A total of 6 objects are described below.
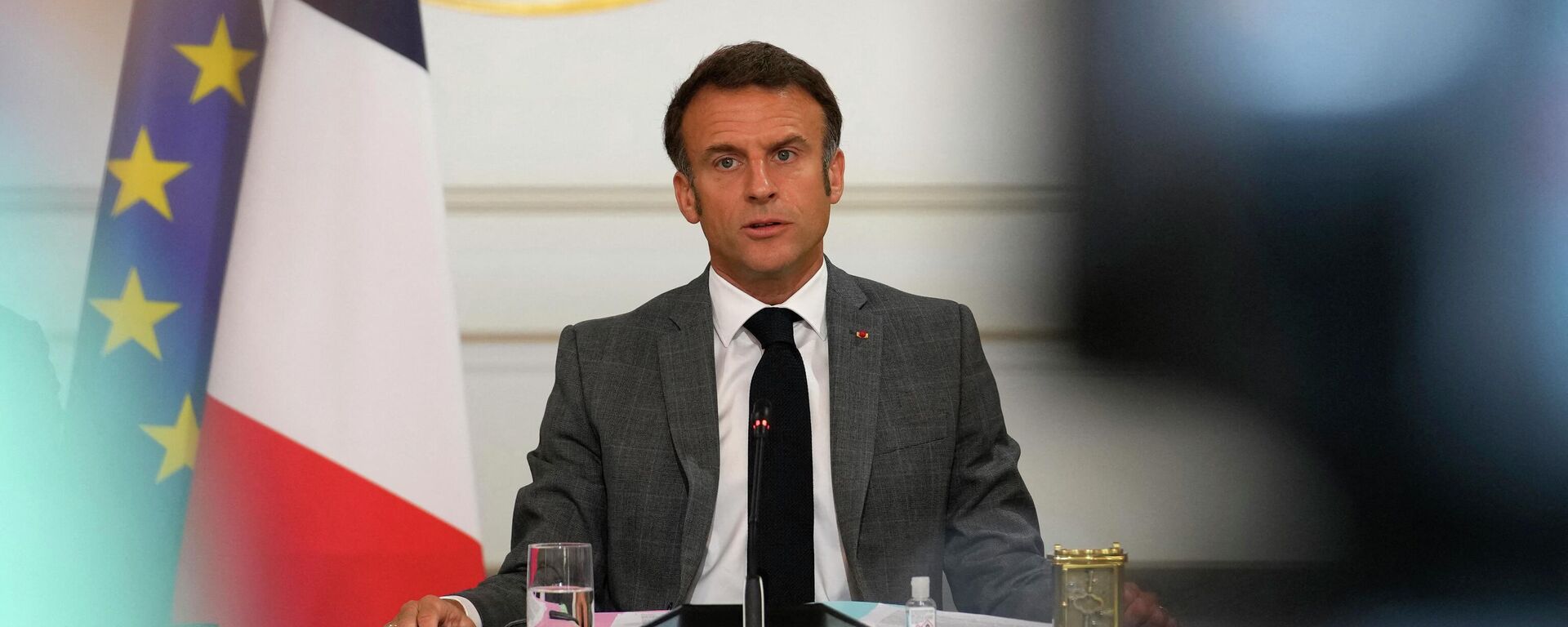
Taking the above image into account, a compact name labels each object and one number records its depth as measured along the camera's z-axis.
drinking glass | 6.26
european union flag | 7.08
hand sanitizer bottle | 6.27
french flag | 7.06
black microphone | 6.25
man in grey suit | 6.65
